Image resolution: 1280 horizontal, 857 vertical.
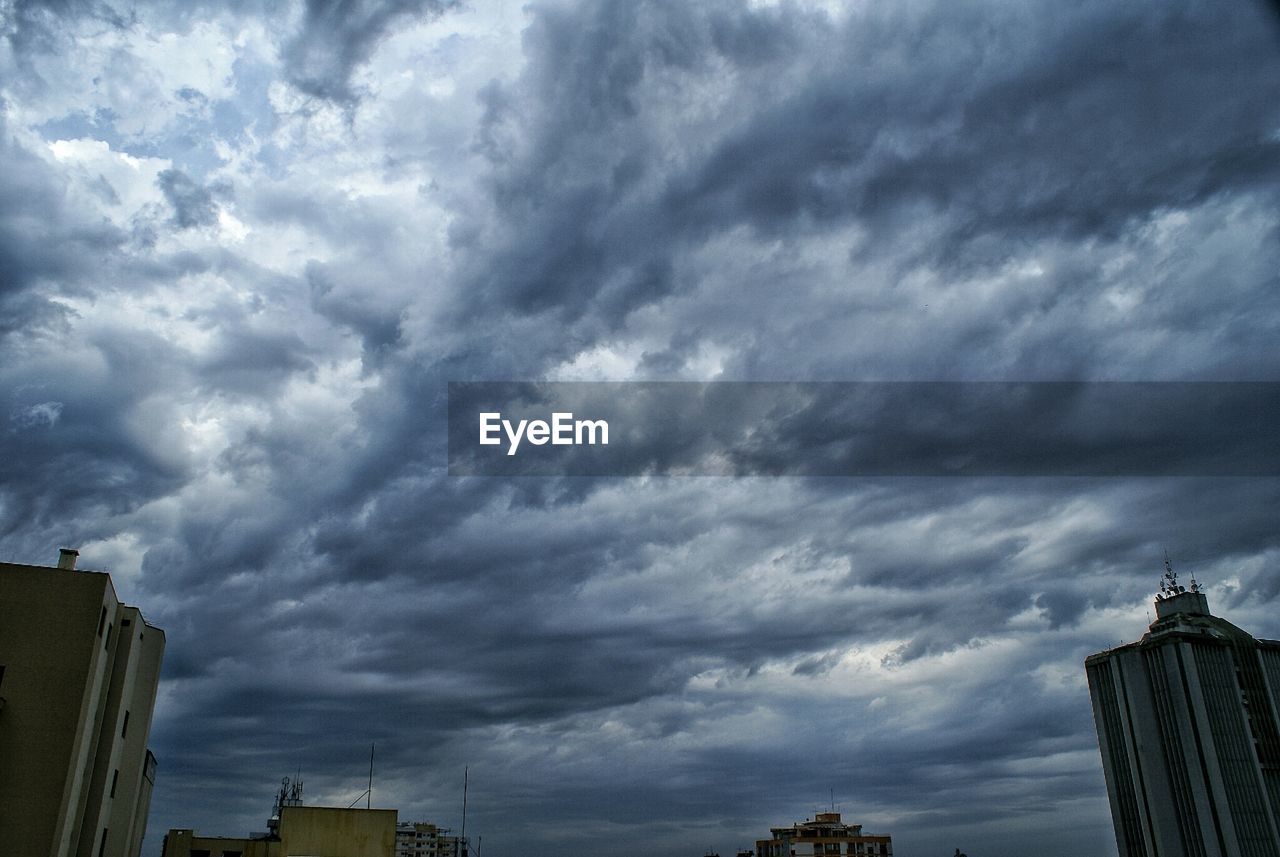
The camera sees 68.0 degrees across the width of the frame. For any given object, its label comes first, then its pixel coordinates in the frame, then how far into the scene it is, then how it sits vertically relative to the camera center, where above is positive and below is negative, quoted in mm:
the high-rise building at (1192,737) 95125 +13873
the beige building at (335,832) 65688 +4292
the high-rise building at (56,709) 39375 +7780
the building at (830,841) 147250 +6944
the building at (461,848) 89125 +4499
